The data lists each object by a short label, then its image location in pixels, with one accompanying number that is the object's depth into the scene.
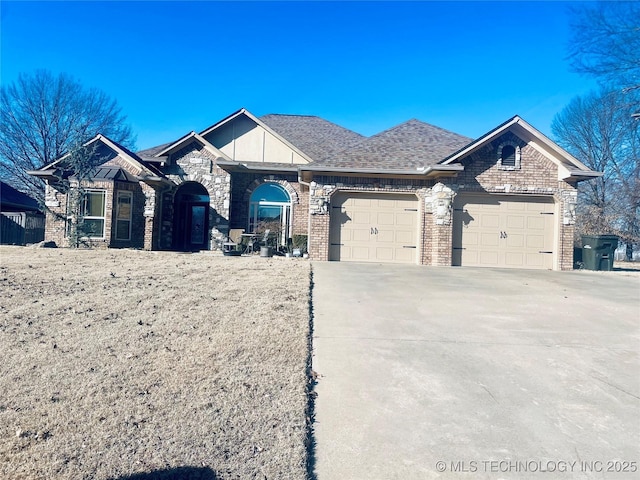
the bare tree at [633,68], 12.92
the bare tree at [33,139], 26.13
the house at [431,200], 11.98
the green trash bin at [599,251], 12.06
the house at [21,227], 18.56
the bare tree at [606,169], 21.81
